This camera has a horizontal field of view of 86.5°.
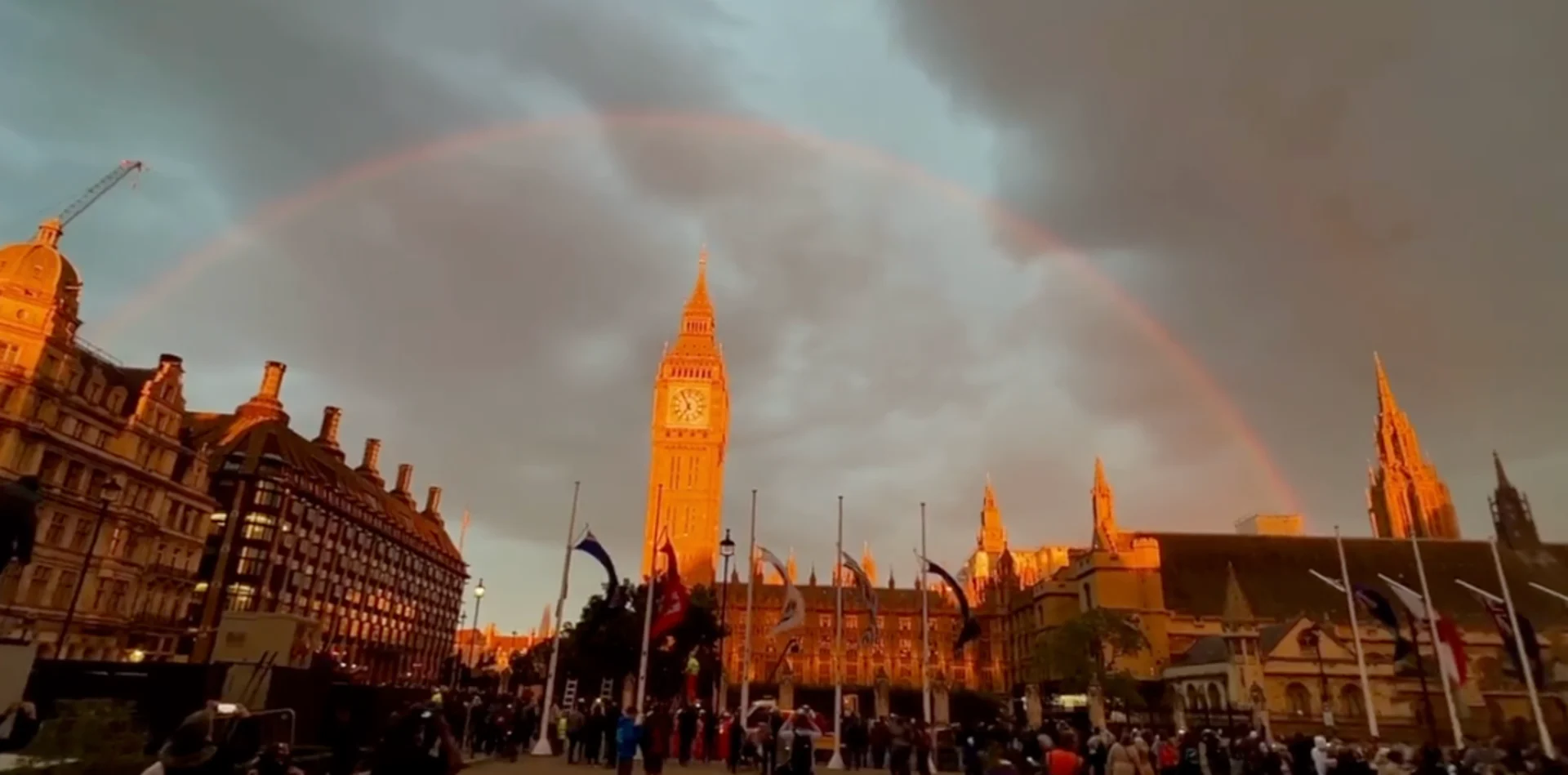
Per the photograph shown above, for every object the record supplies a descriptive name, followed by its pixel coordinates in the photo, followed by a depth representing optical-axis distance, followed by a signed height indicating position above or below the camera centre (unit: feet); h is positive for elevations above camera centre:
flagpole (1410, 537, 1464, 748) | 126.72 +9.40
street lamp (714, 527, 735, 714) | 109.70 +16.35
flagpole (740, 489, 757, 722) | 121.08 +2.53
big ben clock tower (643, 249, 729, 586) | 424.46 +114.75
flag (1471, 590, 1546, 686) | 118.62 +11.03
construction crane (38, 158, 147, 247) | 191.62 +91.70
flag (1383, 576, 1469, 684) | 117.50 +9.75
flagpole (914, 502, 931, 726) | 123.13 +1.42
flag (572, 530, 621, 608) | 111.04 +15.23
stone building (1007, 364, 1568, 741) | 213.46 +26.74
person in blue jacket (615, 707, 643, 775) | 69.35 -5.24
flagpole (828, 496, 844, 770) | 108.17 -3.95
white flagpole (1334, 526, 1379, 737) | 137.28 +5.65
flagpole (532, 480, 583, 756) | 103.86 -5.40
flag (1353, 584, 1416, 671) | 118.52 +12.74
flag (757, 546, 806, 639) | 118.62 +9.89
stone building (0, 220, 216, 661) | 163.02 +36.49
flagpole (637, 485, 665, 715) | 107.45 +1.12
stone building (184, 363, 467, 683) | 248.73 +38.75
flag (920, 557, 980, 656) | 120.06 +9.11
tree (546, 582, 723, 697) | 172.96 +6.12
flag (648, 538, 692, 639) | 106.22 +8.98
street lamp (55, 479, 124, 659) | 142.92 +23.75
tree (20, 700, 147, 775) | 37.17 -3.95
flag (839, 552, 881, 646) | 120.47 +13.30
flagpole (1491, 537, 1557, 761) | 111.96 +5.59
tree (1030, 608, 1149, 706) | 222.28 +11.15
